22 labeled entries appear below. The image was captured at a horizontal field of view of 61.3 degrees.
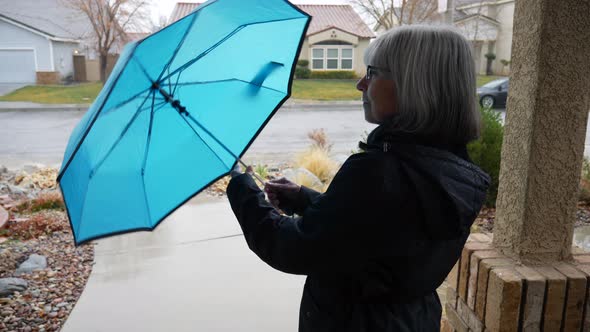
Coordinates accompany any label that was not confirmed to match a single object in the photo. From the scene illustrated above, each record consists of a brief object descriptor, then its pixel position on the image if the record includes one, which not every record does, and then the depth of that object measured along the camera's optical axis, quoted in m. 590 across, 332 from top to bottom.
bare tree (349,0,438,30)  22.64
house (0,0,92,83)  28.59
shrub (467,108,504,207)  5.54
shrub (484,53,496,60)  33.03
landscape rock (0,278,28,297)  3.84
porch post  2.13
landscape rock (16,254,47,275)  4.32
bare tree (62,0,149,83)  24.12
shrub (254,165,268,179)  7.67
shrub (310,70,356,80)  31.28
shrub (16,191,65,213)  6.34
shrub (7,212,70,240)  5.30
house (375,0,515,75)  33.09
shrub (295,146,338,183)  7.52
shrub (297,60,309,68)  31.15
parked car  19.58
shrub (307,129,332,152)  9.02
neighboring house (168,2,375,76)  31.16
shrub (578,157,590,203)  6.18
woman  1.14
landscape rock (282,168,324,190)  6.71
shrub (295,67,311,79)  30.64
